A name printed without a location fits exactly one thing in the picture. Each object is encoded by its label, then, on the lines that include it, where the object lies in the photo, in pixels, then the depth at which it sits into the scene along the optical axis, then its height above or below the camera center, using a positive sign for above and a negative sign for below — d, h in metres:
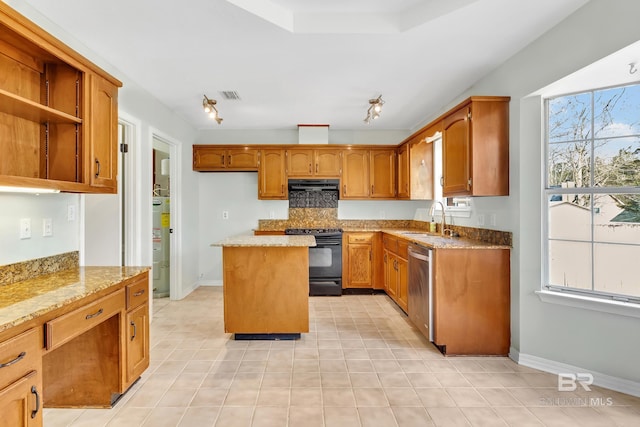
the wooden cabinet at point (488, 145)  2.64 +0.55
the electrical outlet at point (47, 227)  2.06 -0.10
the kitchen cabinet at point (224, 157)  4.79 +0.82
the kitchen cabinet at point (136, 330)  2.04 -0.79
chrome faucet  3.68 -0.08
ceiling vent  3.45 +1.30
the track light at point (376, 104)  3.51 +1.21
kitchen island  2.94 -0.71
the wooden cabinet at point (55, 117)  1.74 +0.56
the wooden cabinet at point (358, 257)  4.60 -0.66
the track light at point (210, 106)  3.45 +1.16
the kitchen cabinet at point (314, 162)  4.82 +0.75
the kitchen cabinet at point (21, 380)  1.18 -0.66
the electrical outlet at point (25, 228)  1.89 -0.09
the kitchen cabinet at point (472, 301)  2.64 -0.75
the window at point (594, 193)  2.11 +0.13
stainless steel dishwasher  2.78 -0.73
